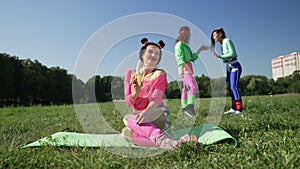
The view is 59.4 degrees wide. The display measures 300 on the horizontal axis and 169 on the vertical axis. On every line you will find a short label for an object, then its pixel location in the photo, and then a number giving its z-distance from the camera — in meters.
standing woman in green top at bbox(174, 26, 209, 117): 5.44
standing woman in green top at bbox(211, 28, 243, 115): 5.67
